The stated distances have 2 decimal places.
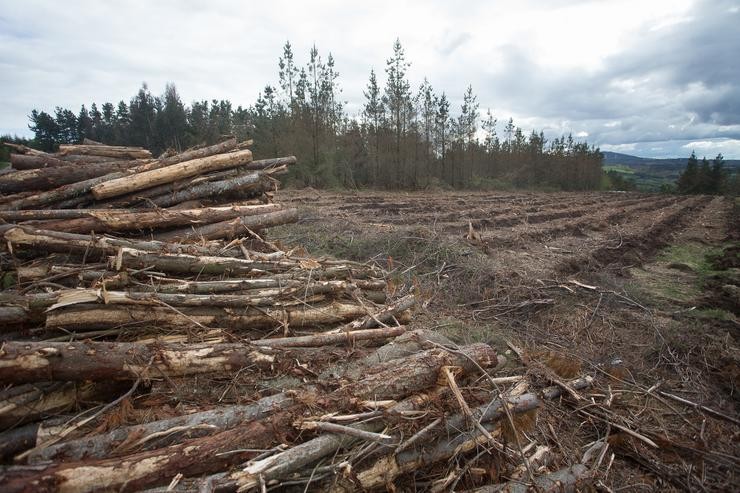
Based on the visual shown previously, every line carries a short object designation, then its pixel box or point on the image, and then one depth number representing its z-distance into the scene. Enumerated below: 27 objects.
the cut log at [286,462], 2.07
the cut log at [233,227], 4.79
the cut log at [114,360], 2.45
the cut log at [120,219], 4.29
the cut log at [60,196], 4.74
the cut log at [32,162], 5.39
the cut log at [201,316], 2.97
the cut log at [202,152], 5.52
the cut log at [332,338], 3.30
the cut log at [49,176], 5.01
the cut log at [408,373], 2.82
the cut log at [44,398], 2.42
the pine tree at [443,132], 37.72
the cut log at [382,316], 3.82
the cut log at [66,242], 3.73
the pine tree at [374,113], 32.78
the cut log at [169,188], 4.95
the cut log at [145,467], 1.91
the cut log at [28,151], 5.65
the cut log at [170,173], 4.73
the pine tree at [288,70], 30.04
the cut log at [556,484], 2.58
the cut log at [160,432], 2.16
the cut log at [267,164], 6.39
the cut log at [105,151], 6.15
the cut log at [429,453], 2.41
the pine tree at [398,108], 32.84
